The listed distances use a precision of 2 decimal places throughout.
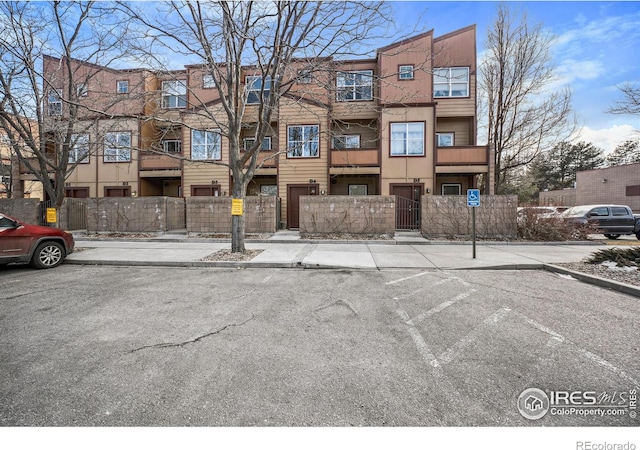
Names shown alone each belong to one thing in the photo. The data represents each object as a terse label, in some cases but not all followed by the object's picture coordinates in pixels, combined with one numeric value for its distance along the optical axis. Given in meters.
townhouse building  16.11
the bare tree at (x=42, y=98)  9.02
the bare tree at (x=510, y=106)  16.41
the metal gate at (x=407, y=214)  15.45
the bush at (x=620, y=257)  6.32
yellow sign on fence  9.92
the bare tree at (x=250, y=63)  7.55
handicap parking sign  8.38
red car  6.63
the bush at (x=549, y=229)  11.90
